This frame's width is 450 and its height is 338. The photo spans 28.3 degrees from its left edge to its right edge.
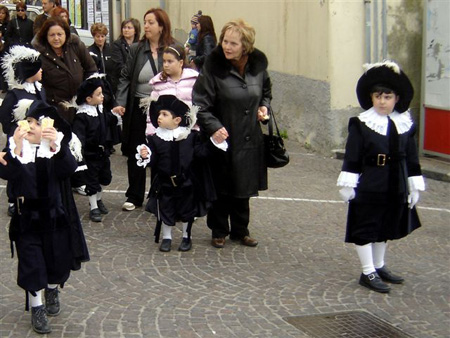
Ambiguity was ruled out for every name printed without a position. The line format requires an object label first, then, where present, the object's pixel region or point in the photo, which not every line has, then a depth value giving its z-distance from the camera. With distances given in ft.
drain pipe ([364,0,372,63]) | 38.83
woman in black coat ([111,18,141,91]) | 38.41
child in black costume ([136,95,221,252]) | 24.54
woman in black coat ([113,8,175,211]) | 28.94
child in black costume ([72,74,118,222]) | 28.02
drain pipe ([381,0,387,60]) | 39.27
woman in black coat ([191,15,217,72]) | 42.78
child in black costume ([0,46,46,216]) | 24.20
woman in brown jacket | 29.37
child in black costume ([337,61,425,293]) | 21.49
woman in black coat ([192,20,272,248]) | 24.41
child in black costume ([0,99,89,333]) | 18.40
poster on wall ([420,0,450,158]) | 36.96
